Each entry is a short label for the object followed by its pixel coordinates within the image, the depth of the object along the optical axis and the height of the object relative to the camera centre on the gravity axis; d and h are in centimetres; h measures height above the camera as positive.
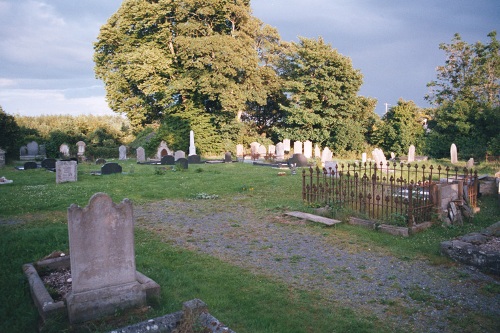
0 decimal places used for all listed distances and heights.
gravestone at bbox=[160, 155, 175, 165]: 2612 -17
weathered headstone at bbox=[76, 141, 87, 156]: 3403 +109
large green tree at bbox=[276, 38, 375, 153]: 3631 +615
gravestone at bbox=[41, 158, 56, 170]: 2342 -36
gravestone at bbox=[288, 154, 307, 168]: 2369 -28
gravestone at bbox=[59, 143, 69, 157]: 3408 +86
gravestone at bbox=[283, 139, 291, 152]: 3362 +119
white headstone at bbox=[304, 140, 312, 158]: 3335 +74
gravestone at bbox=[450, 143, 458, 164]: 2594 +14
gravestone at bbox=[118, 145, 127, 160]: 3397 +54
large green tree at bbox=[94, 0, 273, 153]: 3394 +924
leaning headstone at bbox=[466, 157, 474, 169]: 2236 -49
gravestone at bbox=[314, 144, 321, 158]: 3444 +52
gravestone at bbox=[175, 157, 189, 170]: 2211 -35
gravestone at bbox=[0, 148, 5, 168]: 2474 +6
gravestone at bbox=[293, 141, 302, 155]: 3317 +93
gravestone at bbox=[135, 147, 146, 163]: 3094 +26
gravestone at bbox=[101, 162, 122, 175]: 1992 -59
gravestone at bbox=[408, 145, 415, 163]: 2795 +9
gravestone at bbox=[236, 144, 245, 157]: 3453 +71
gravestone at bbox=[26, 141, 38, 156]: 3625 +109
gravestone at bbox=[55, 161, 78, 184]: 1628 -59
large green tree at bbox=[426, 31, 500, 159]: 2766 +453
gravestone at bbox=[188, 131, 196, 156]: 3281 +103
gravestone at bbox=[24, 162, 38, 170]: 2377 -43
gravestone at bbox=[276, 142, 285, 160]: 3004 +51
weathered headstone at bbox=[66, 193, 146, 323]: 425 -129
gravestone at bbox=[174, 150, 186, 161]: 2909 +22
